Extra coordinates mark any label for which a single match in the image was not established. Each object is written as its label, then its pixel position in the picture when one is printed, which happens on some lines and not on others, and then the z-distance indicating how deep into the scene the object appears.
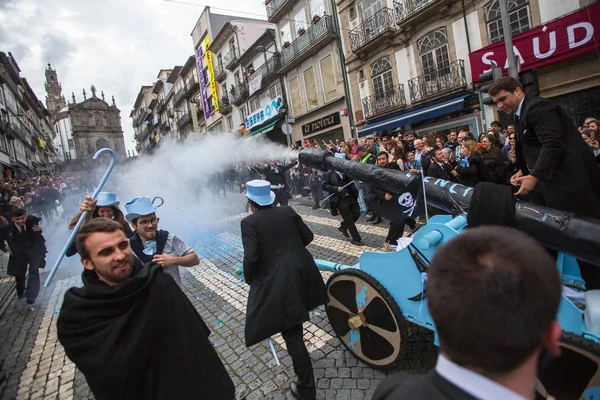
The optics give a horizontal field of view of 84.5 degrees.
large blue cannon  1.77
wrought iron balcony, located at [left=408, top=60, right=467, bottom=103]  12.94
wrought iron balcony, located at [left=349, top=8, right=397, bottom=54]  14.92
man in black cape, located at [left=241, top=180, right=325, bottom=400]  2.57
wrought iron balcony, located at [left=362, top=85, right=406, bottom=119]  15.23
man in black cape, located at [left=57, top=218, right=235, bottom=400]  1.59
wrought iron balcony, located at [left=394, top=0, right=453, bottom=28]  12.93
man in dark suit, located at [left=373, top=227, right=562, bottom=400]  0.73
